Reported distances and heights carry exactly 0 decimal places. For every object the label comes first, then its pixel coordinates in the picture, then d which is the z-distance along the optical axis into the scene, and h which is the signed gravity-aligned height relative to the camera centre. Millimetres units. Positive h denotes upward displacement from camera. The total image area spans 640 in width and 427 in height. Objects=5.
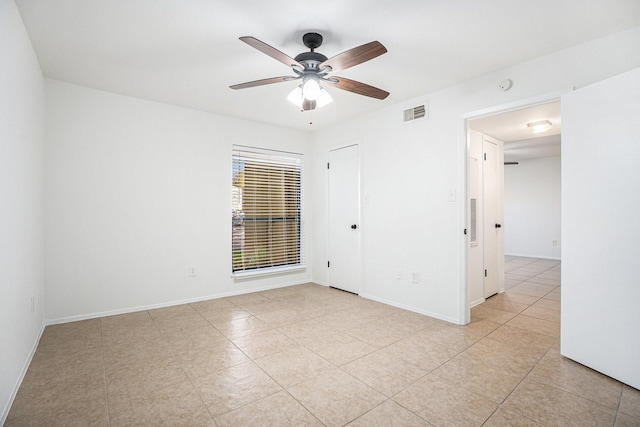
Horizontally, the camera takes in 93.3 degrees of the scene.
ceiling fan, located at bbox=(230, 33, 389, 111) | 1972 +1039
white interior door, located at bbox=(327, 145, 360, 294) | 4434 -153
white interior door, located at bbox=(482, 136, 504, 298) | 4195 -102
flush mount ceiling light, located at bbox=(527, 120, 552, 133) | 3961 +1088
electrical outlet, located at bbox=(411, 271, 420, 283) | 3593 -816
